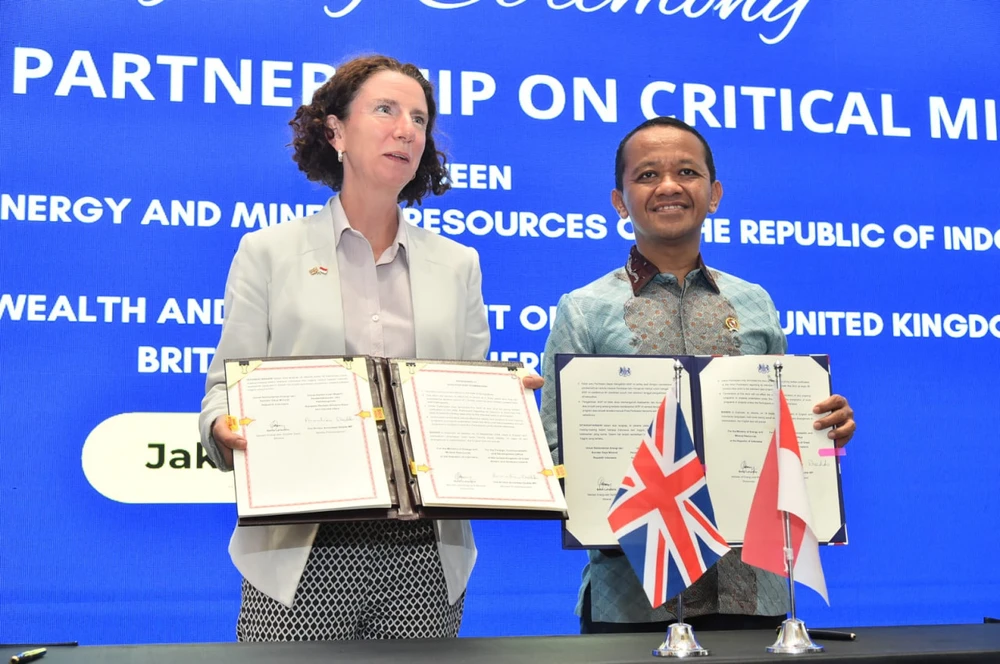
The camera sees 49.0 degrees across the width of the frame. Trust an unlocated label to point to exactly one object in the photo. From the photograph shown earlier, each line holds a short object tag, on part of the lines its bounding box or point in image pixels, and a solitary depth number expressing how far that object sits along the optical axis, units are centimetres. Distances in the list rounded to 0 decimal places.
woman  215
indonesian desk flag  201
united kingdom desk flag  199
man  245
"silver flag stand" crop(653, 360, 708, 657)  178
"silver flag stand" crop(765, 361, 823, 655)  182
